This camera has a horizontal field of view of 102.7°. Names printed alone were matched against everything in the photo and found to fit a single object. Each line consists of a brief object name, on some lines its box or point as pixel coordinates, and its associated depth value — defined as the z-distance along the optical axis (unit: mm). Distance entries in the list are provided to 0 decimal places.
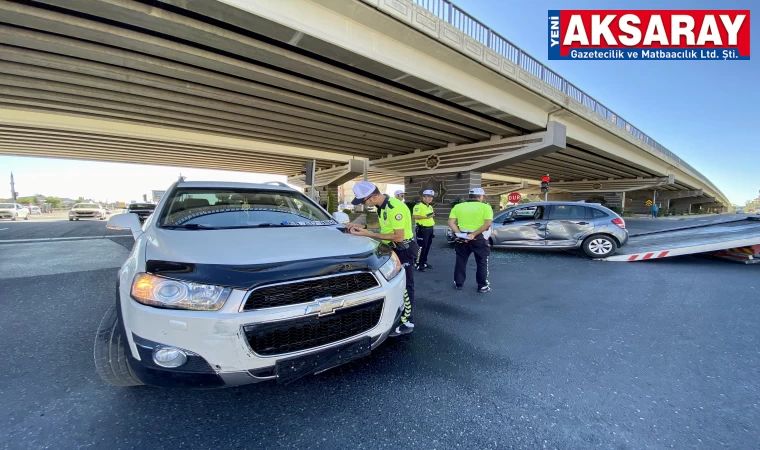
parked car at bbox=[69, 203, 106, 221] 19281
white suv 1661
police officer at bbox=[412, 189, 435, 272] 6680
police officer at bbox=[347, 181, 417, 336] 3082
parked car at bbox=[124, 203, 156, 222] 15084
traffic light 16228
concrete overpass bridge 7789
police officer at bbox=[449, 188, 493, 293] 4441
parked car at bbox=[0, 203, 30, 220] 20016
